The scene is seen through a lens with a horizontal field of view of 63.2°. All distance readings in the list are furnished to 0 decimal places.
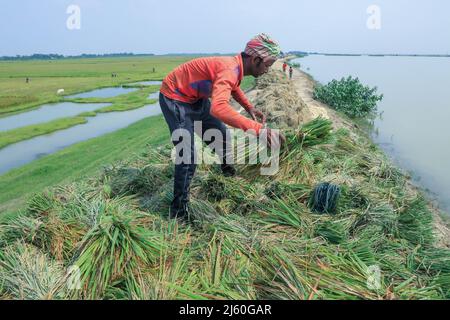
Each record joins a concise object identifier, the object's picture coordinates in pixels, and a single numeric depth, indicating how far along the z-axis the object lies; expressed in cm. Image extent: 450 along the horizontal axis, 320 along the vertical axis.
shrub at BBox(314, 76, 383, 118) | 1654
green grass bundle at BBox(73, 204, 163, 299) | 233
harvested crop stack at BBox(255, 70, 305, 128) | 759
